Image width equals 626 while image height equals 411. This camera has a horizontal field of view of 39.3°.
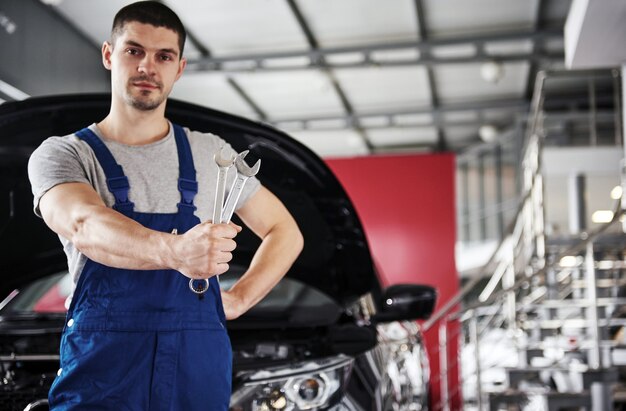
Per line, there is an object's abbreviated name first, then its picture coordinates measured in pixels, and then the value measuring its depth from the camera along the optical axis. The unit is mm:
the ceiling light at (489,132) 12458
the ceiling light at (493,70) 9477
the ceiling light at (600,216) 11188
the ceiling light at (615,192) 10608
